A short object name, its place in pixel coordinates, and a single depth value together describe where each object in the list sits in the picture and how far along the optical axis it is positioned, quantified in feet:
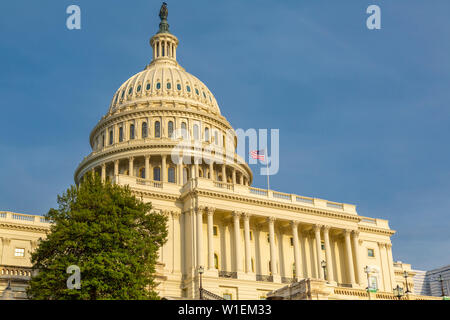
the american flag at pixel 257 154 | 257.34
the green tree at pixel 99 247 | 133.59
